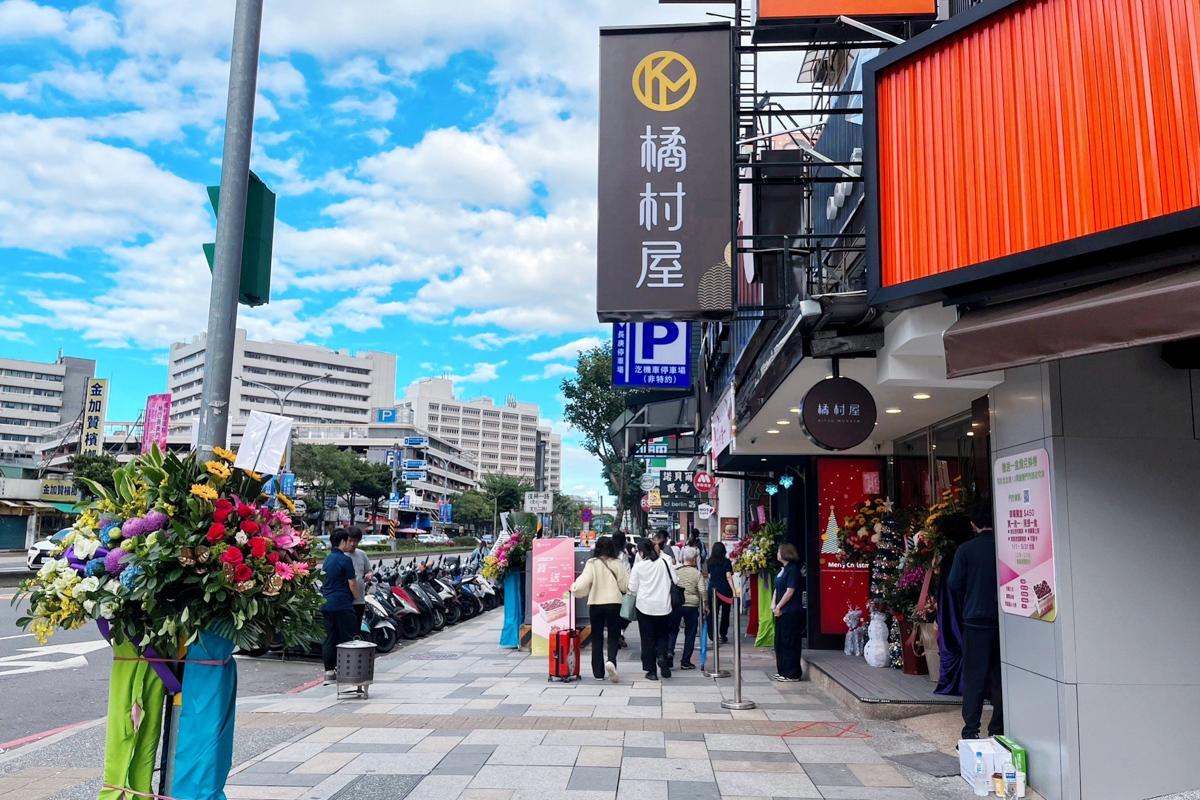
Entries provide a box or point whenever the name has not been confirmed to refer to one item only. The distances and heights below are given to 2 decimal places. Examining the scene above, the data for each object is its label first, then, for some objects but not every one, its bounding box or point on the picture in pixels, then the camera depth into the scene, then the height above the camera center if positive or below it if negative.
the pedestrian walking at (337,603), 10.54 -0.90
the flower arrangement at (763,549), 13.55 -0.21
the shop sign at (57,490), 60.97 +2.19
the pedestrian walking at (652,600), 11.10 -0.82
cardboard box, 5.90 -1.45
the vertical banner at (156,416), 49.19 +6.09
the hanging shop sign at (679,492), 31.22 +1.49
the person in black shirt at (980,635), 6.77 -0.72
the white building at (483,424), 175.50 +21.70
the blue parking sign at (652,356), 20.03 +4.05
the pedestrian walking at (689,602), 12.07 -0.93
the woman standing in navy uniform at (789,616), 10.84 -0.98
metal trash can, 9.14 -1.40
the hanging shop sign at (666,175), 7.04 +2.88
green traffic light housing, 5.26 +1.67
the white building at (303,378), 134.12 +23.46
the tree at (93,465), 46.69 +3.05
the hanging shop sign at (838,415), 7.16 +0.99
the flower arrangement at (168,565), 4.51 -0.21
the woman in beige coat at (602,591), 11.14 -0.73
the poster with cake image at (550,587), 13.27 -0.82
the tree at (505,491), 96.69 +4.38
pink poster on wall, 5.52 +0.04
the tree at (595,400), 42.50 +6.39
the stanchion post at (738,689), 8.98 -1.54
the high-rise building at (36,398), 123.38 +17.22
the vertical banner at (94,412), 60.00 +7.55
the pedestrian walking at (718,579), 11.98 -0.60
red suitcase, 10.72 -1.46
